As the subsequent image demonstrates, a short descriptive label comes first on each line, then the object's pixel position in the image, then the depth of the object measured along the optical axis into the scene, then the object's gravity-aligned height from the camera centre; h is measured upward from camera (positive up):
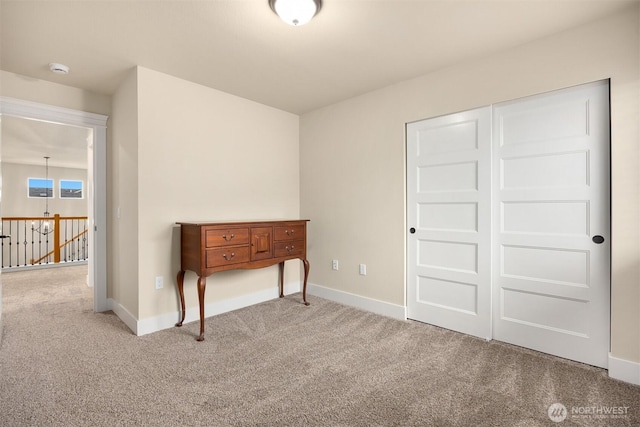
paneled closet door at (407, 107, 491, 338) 2.60 -0.09
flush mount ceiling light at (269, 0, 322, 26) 1.80 +1.23
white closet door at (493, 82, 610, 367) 2.10 -0.09
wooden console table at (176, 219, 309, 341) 2.63 -0.33
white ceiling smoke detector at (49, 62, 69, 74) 2.63 +1.28
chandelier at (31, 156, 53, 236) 7.94 -0.23
